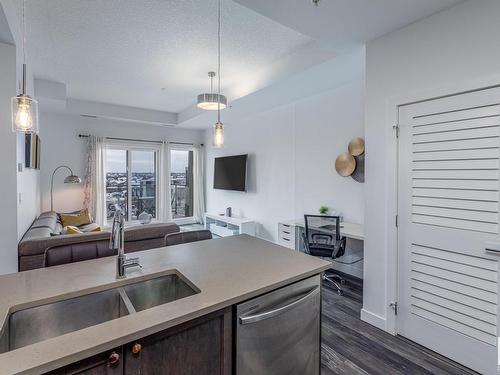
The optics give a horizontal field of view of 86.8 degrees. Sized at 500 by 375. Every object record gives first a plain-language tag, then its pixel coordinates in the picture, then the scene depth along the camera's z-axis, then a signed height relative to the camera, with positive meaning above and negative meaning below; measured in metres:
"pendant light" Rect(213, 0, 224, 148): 2.33 +0.43
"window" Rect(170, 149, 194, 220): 6.93 +0.01
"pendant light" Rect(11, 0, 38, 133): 1.38 +0.37
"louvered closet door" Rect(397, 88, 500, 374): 1.82 -0.31
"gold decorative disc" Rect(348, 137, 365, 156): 3.42 +0.50
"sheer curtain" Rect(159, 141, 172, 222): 6.64 -0.02
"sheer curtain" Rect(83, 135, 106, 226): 5.59 +0.02
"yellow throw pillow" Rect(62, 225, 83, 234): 3.27 -0.60
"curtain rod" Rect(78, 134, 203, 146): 5.62 +1.03
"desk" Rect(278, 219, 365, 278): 3.54 -0.83
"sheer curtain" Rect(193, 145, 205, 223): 7.15 -0.01
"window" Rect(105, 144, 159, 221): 6.08 +0.11
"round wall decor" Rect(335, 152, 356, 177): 3.51 +0.27
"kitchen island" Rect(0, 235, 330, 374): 0.85 -0.51
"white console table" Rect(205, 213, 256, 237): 5.30 -0.89
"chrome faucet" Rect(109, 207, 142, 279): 1.39 -0.30
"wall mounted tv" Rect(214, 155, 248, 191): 5.55 +0.25
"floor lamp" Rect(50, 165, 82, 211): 4.75 +0.05
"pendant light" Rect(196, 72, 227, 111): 3.17 +1.01
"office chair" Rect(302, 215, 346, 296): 3.15 -0.68
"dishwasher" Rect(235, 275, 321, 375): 1.26 -0.78
